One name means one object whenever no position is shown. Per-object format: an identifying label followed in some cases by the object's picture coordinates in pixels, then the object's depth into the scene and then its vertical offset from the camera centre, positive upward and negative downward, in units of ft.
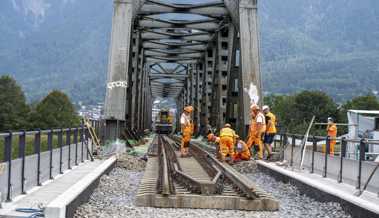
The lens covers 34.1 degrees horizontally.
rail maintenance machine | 241.14 +1.09
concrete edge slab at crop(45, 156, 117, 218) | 23.26 -3.23
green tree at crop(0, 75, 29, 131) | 338.89 +8.09
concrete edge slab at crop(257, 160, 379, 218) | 27.25 -3.36
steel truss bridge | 69.67 +12.38
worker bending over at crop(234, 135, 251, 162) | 60.03 -2.48
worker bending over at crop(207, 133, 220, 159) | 62.21 -2.15
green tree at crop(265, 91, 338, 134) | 352.49 +12.26
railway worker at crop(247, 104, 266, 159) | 57.72 -0.19
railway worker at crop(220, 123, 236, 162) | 58.85 -1.55
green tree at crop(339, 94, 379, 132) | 364.99 +16.29
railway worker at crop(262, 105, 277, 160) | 57.67 -0.35
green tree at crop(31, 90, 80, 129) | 352.69 +5.34
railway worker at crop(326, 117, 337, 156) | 69.56 +0.15
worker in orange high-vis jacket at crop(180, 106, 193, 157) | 63.31 +0.06
